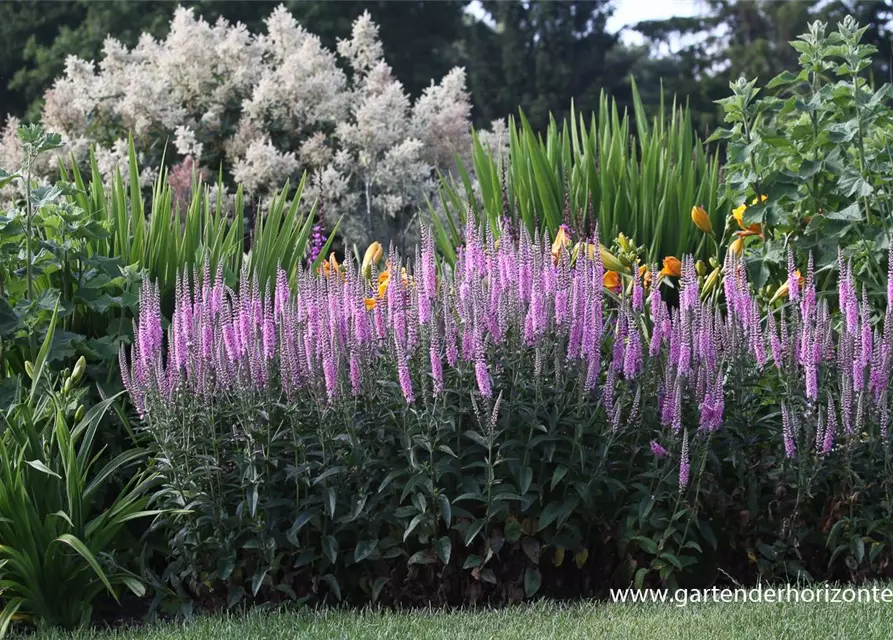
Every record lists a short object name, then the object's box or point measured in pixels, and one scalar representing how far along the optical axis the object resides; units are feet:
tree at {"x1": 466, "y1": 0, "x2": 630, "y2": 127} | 98.48
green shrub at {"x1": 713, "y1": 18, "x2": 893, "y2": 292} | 16.26
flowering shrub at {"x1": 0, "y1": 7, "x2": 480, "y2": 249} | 32.14
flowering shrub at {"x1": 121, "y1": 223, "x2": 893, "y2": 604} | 12.10
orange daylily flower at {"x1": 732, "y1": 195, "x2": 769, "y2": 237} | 17.38
